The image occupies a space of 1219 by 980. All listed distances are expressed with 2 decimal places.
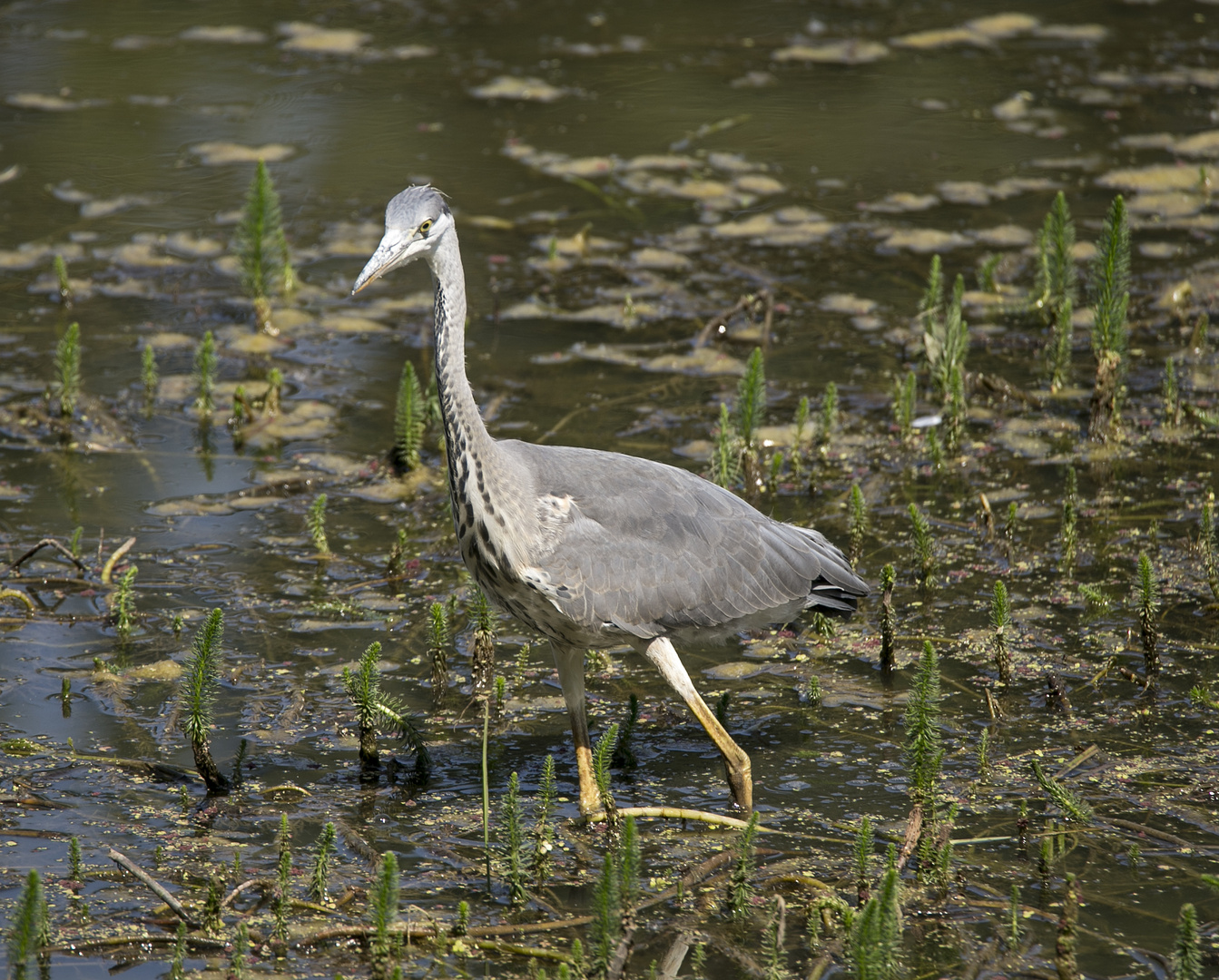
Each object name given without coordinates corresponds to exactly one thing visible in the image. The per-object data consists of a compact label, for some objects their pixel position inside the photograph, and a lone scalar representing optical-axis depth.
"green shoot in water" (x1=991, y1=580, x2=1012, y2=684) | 10.53
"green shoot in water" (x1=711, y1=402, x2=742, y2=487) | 13.40
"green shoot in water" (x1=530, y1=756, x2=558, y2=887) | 9.24
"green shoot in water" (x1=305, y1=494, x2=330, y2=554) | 12.81
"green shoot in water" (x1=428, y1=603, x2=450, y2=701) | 10.88
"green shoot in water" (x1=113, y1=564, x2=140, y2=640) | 11.79
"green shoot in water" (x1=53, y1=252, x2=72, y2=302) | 17.70
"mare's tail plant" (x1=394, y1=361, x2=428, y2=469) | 14.16
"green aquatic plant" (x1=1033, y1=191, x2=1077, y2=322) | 16.22
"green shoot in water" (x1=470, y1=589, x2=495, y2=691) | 11.37
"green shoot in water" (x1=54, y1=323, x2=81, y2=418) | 14.83
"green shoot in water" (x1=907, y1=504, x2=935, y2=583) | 11.89
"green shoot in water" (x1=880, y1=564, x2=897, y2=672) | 11.47
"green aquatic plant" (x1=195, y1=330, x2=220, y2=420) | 15.30
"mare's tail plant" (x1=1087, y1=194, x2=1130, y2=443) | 14.55
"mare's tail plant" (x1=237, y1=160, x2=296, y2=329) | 16.69
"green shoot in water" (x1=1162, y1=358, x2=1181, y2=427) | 15.06
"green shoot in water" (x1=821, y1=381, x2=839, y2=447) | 14.44
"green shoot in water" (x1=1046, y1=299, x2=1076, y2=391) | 16.23
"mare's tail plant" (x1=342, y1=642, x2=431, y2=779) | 9.66
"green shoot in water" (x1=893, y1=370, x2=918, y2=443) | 15.31
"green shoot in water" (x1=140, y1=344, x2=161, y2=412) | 15.43
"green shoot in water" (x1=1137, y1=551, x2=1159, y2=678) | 10.94
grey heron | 9.72
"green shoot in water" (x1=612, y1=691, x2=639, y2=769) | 10.59
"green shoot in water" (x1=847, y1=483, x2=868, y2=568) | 12.37
